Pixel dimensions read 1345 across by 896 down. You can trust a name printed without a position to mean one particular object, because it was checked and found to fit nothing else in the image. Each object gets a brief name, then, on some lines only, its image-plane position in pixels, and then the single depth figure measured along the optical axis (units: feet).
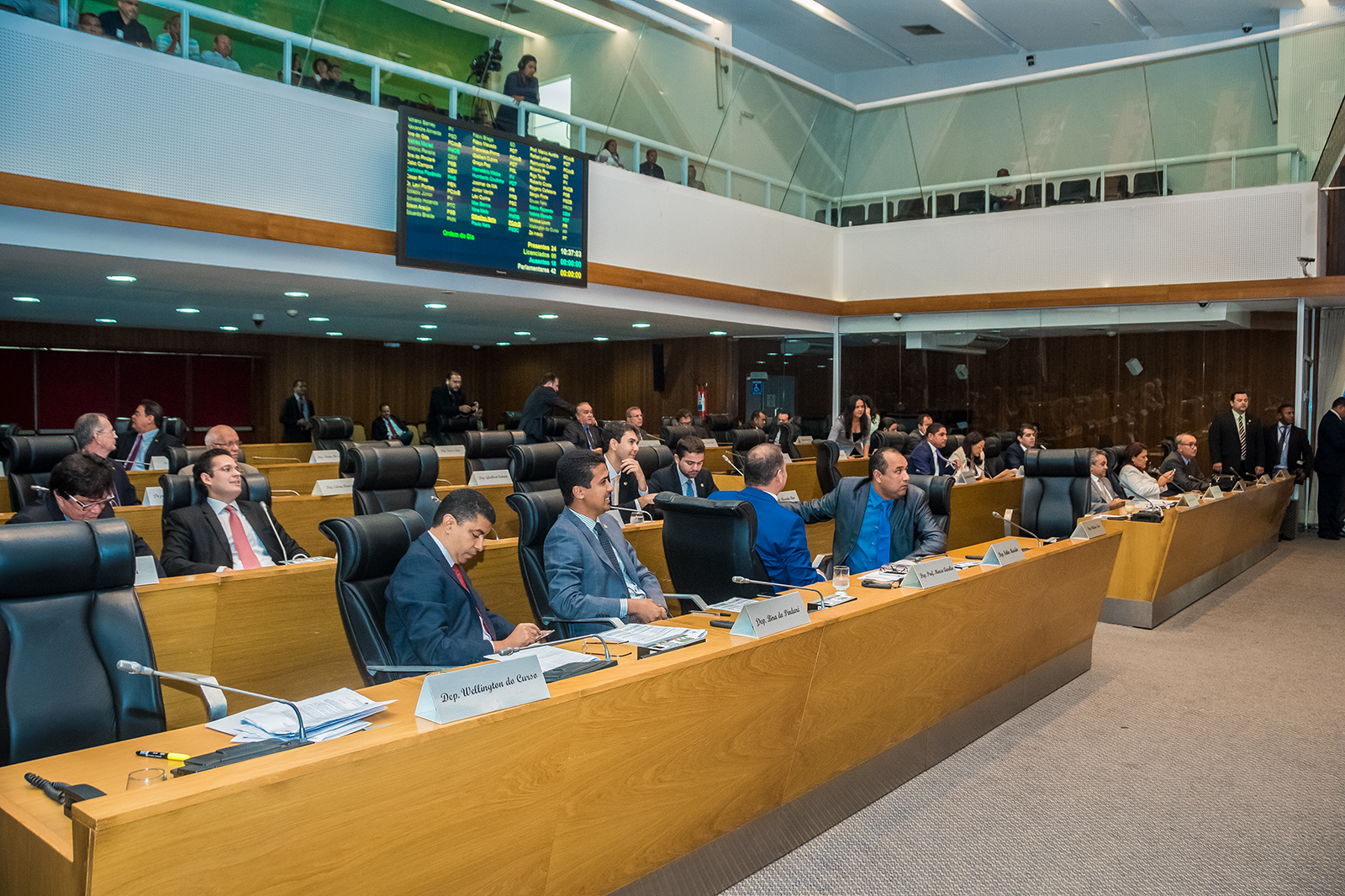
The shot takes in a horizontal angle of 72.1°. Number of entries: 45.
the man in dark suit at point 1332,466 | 32.32
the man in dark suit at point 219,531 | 13.03
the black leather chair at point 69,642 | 7.35
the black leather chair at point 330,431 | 34.83
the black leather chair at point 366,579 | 9.79
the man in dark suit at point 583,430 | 25.90
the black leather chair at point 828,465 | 28.04
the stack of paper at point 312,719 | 5.93
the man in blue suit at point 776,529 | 13.15
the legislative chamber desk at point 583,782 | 4.91
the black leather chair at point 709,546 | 11.64
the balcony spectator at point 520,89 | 26.63
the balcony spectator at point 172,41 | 20.16
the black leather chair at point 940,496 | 16.98
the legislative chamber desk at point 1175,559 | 19.53
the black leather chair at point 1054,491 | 22.34
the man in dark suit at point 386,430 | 39.65
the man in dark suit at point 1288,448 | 32.37
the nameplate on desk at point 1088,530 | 15.29
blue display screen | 23.88
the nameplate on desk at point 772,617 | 8.61
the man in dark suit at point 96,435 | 17.11
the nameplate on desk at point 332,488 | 19.12
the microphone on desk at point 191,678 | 5.77
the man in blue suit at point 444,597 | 9.34
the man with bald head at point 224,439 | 17.75
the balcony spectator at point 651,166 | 32.09
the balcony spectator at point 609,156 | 30.27
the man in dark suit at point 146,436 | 24.57
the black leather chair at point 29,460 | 17.54
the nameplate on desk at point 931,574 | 11.09
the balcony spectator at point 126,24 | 19.42
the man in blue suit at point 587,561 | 10.84
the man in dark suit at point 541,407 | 27.50
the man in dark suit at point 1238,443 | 32.35
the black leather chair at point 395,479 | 15.88
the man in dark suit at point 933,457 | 26.76
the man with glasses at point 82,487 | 11.04
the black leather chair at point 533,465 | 16.89
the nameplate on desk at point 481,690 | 6.10
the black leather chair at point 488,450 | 23.47
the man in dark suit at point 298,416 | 38.33
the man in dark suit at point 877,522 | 14.97
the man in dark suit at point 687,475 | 18.80
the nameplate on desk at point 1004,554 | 12.82
